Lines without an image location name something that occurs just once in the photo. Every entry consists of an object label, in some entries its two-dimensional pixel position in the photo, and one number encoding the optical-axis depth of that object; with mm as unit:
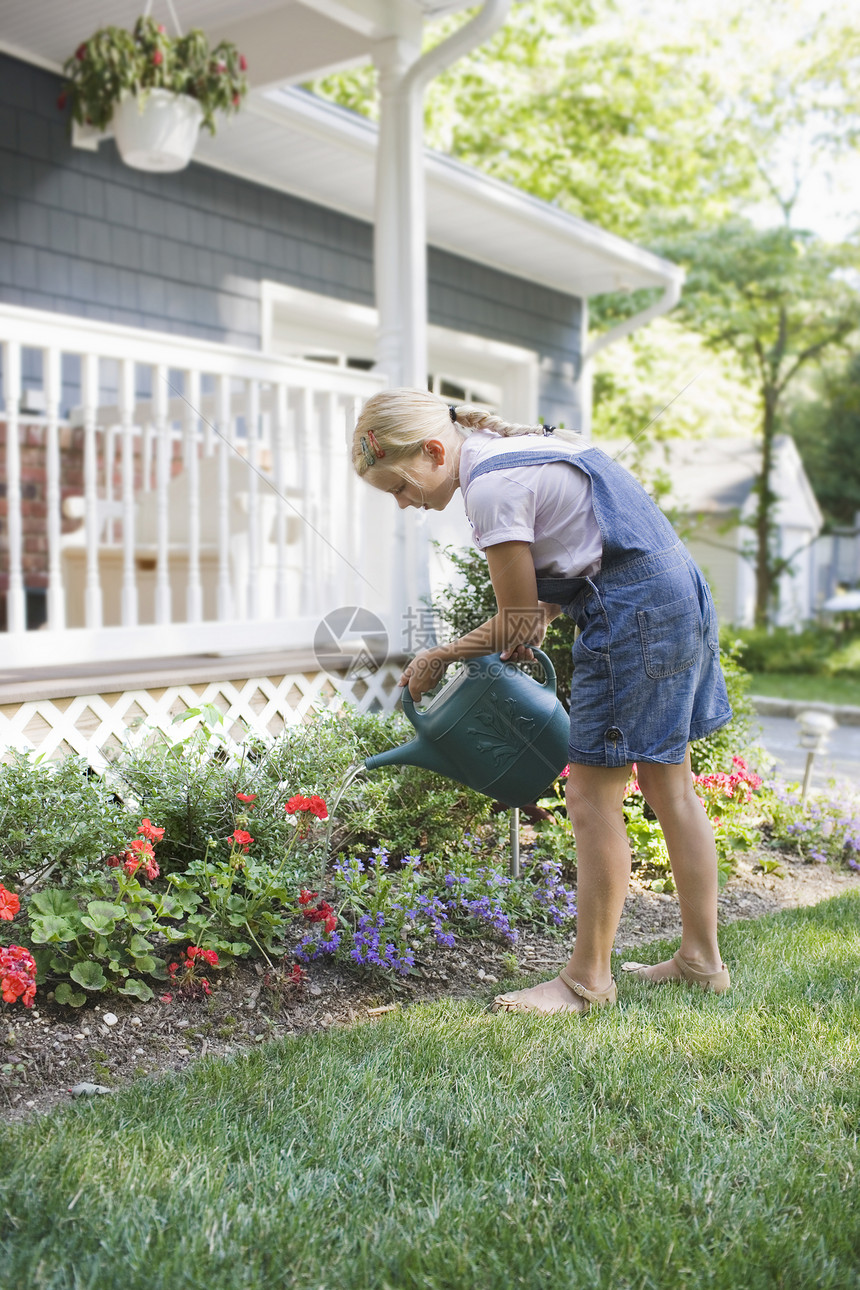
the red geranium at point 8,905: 2164
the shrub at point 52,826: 2447
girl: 2158
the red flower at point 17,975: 2039
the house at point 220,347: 3869
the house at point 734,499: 21641
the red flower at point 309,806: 2592
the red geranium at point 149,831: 2406
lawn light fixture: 4305
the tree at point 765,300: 13812
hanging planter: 4461
